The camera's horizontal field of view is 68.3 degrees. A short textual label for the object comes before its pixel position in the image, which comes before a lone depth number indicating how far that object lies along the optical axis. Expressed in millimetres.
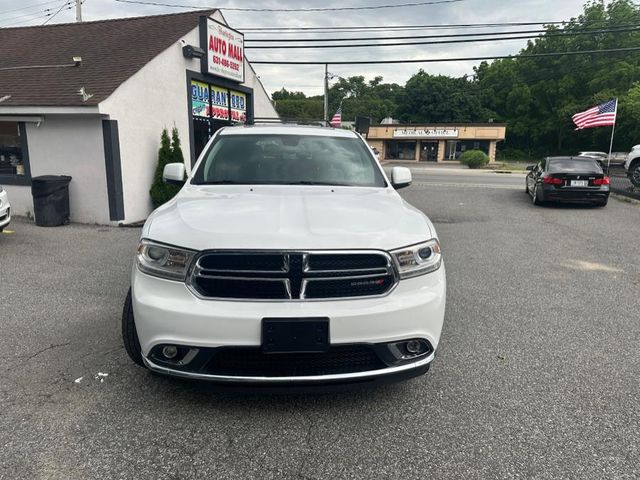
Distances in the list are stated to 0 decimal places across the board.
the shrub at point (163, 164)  10734
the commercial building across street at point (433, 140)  52125
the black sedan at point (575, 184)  12547
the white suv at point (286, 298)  2477
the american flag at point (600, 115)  17719
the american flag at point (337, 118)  33859
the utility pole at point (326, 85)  36406
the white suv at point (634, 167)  15156
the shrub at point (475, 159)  41000
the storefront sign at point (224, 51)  12406
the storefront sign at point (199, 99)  12492
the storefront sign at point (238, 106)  14773
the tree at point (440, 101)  68688
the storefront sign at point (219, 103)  13648
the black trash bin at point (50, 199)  9391
